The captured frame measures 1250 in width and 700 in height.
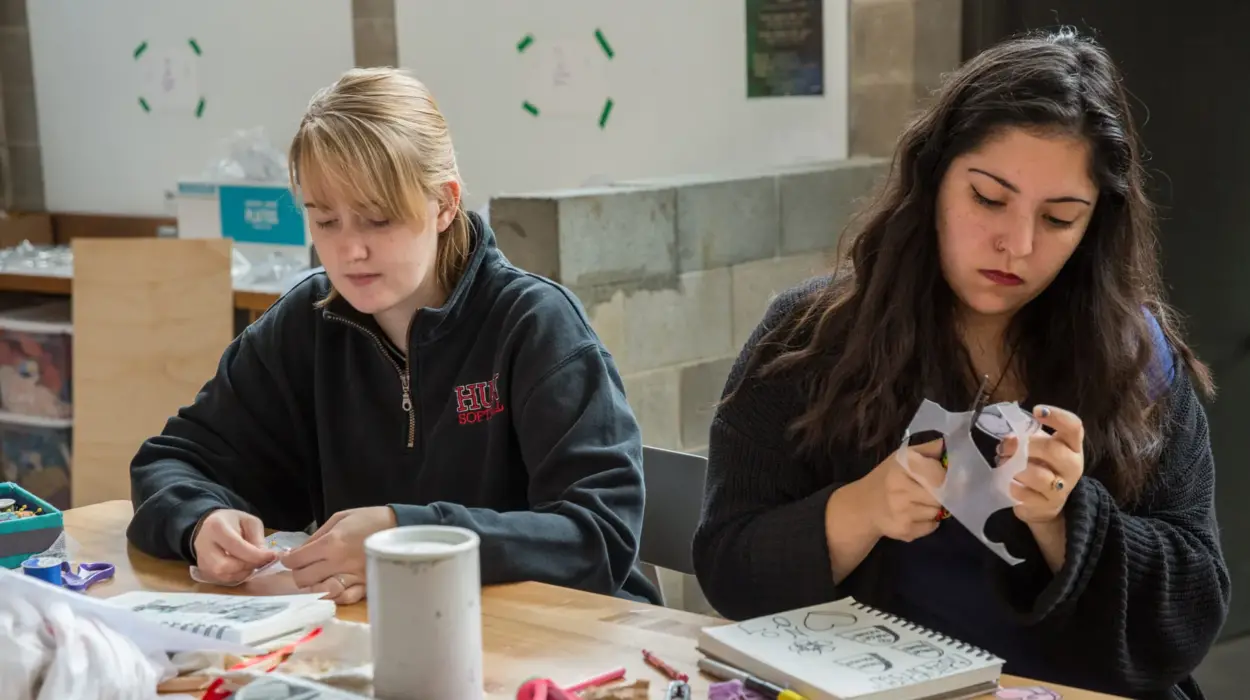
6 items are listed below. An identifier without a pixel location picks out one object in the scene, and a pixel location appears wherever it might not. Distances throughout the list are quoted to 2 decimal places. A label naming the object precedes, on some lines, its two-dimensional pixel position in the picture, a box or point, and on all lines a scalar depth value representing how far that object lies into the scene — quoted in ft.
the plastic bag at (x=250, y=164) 22.09
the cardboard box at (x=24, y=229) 25.73
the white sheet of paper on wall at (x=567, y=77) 21.11
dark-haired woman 13.07
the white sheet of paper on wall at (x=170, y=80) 24.49
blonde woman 13.34
